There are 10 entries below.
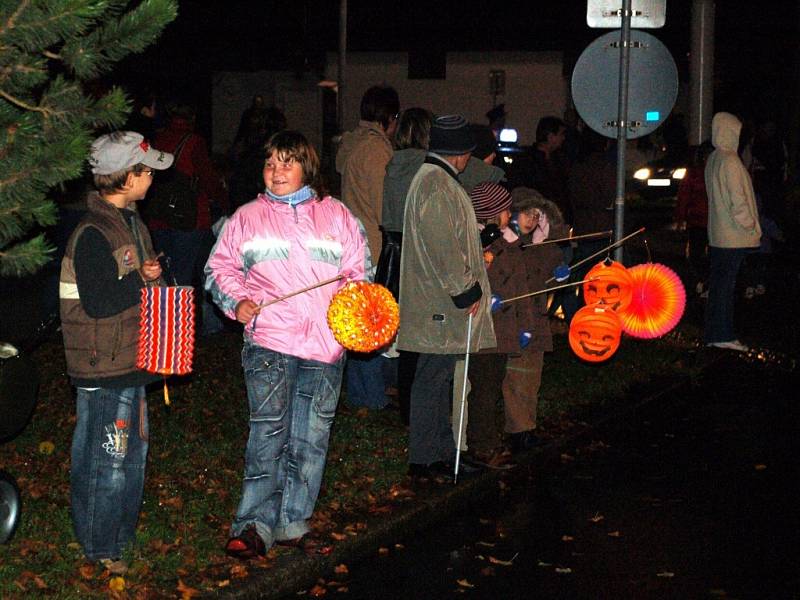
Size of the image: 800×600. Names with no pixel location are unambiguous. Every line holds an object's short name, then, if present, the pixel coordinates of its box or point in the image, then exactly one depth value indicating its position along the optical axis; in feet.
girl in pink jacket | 21.83
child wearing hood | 29.35
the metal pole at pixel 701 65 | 56.49
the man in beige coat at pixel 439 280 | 25.99
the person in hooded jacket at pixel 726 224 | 43.19
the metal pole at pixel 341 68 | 106.11
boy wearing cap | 19.90
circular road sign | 36.86
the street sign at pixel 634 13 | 36.37
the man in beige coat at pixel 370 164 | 32.48
